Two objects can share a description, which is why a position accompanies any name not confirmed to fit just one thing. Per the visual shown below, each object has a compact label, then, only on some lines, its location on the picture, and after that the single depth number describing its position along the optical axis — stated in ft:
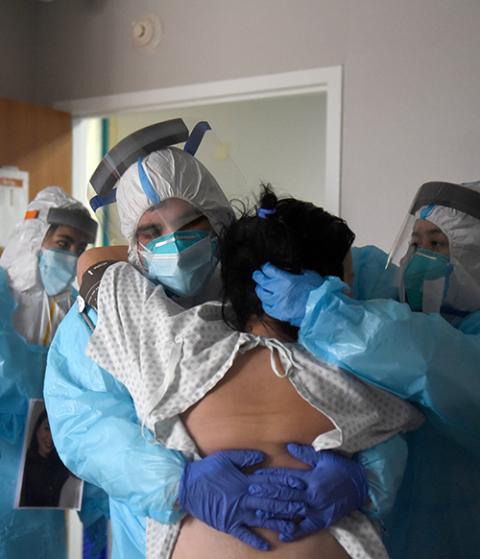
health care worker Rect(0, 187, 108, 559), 7.47
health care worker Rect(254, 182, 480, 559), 3.98
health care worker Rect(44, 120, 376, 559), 3.79
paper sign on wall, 11.23
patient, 3.85
